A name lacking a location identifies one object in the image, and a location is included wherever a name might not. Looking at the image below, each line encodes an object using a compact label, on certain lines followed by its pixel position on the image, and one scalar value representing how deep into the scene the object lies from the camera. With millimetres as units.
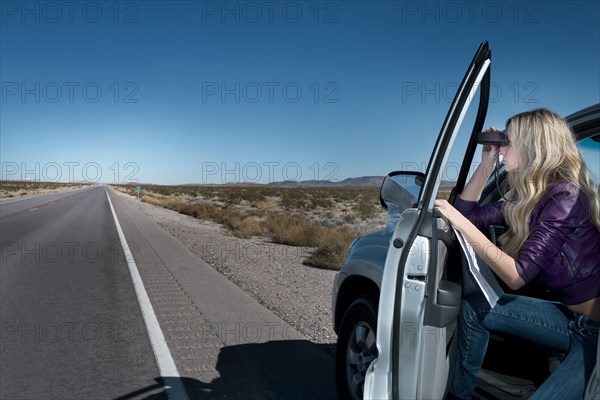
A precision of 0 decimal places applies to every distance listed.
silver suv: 2512
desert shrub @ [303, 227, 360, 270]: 10922
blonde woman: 2232
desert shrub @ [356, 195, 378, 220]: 28325
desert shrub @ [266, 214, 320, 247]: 15148
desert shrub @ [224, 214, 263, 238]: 17797
